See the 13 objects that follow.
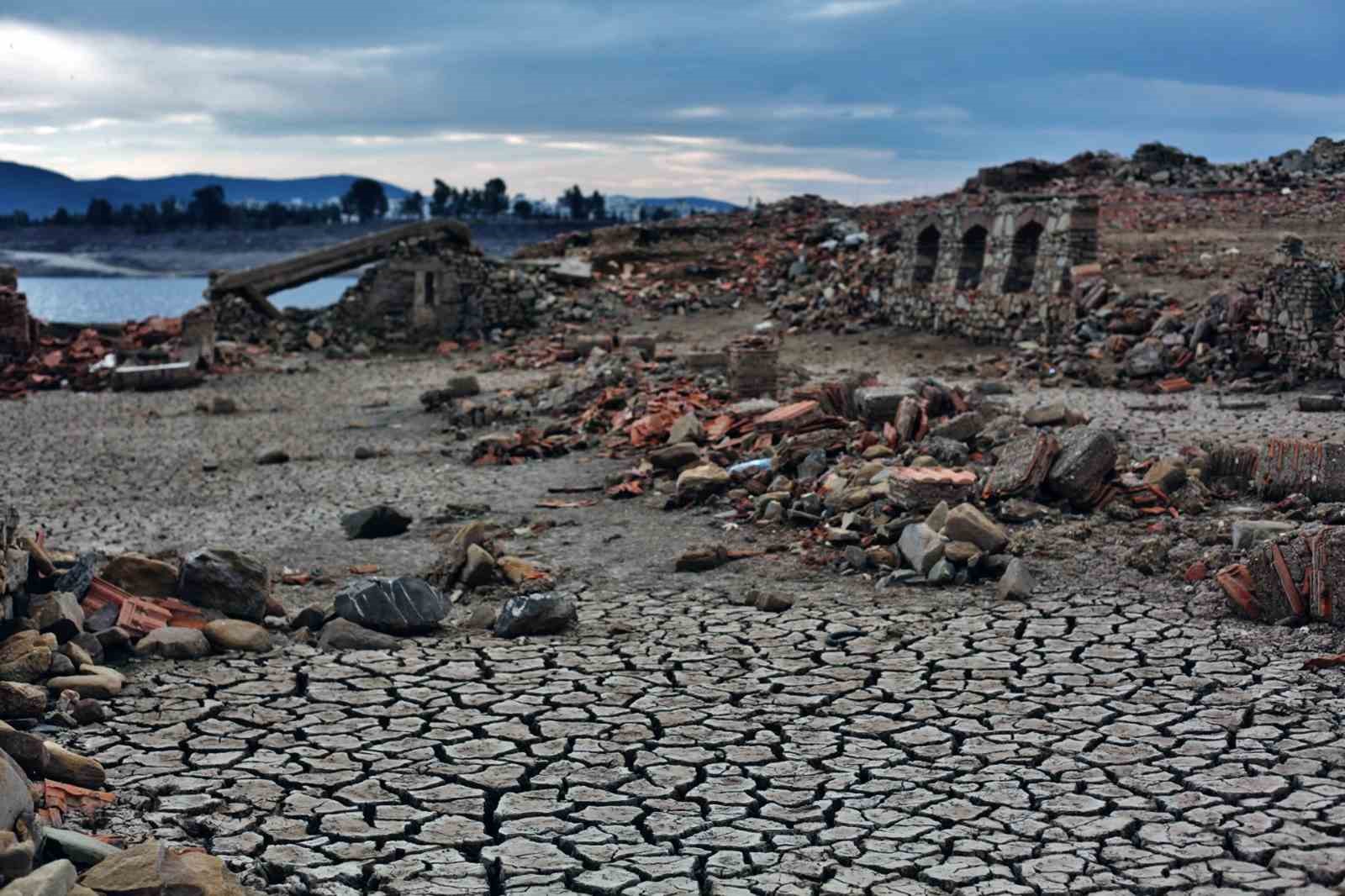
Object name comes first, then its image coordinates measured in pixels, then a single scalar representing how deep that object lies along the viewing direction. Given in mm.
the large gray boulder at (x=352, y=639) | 7711
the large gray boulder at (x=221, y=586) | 8055
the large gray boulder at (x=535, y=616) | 7961
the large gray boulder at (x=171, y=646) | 7352
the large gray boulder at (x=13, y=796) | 4395
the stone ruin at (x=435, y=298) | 27203
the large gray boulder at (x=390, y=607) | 7984
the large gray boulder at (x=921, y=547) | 8844
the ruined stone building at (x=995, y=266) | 19844
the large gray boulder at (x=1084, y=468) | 9859
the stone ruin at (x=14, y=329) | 23688
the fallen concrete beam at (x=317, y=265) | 26625
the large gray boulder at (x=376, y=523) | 11109
